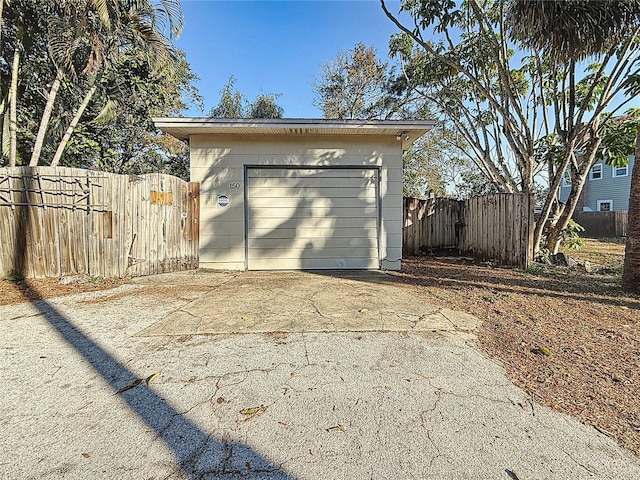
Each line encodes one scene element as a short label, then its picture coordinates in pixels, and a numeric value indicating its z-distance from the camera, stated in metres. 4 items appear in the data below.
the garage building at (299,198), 6.71
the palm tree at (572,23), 5.41
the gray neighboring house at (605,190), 18.81
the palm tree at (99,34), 7.44
